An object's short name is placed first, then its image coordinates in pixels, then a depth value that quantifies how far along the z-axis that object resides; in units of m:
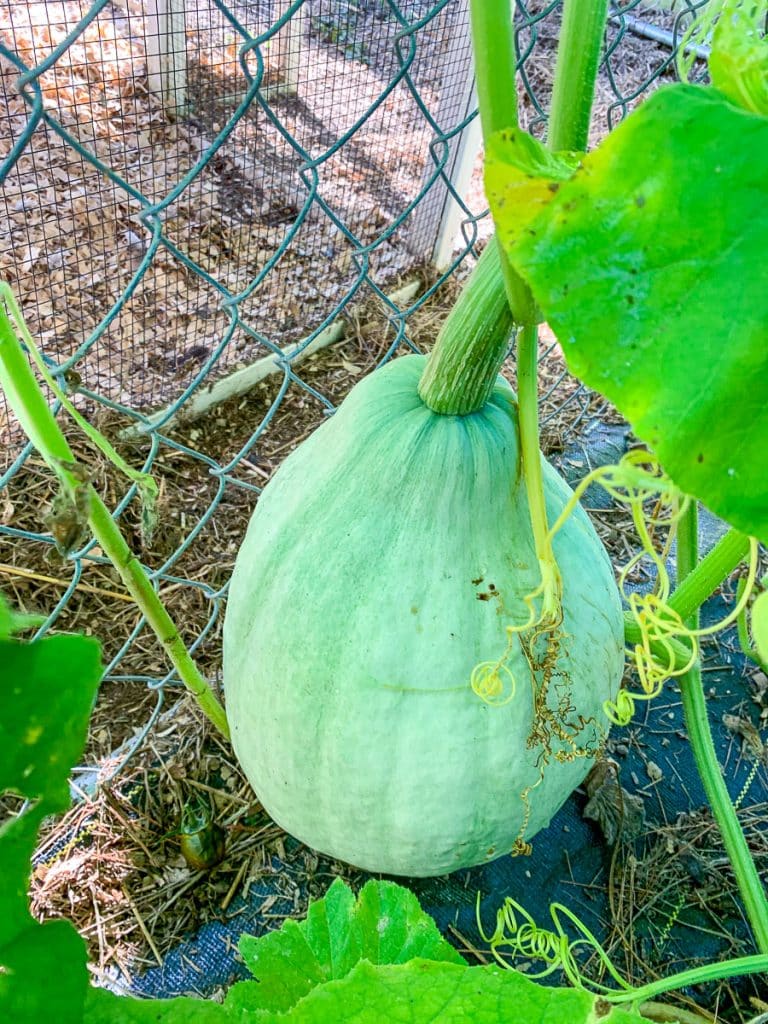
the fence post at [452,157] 2.20
